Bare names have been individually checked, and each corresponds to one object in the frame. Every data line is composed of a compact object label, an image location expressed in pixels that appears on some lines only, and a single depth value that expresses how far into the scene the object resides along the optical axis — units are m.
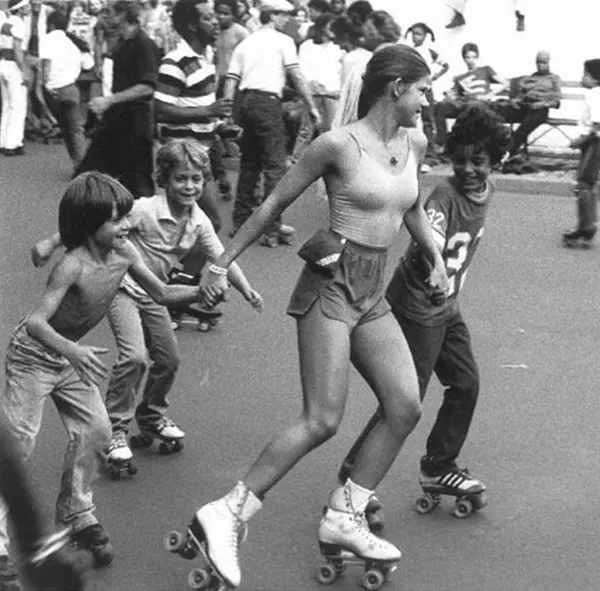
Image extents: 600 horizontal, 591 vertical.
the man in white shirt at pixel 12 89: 18.05
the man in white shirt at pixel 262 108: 12.52
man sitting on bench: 16.78
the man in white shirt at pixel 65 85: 16.38
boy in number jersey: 6.39
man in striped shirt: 11.24
